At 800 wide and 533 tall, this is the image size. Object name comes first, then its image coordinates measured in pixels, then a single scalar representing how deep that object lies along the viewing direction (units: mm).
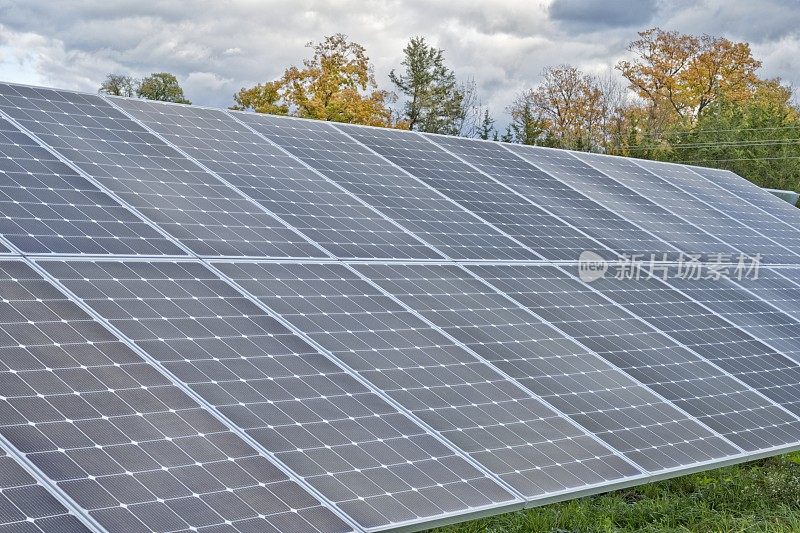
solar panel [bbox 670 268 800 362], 16344
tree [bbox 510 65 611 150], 87375
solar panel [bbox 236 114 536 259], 15180
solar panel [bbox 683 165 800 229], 25484
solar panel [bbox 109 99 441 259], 13803
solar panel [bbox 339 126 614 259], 16609
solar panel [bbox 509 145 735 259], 19719
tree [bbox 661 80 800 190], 61844
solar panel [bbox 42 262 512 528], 8859
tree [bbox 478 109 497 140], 82250
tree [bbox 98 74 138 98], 94812
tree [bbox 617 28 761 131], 84000
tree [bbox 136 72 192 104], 100688
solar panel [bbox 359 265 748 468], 11555
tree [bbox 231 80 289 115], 70812
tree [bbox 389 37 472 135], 85875
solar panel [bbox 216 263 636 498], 10125
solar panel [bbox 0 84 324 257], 12461
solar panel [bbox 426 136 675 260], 17844
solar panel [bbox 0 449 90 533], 6941
